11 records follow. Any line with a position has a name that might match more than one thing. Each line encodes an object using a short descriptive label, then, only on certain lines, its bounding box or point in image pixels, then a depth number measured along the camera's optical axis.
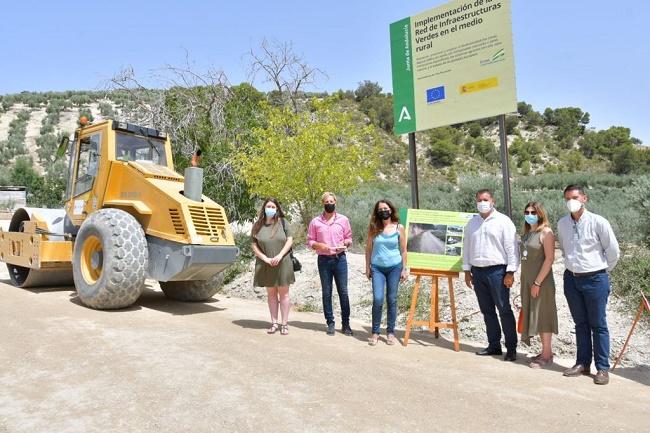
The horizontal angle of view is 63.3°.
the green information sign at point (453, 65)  7.25
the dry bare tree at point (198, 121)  14.35
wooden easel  6.26
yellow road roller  7.16
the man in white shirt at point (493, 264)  5.66
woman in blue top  6.21
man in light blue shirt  5.01
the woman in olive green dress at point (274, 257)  6.41
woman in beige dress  5.44
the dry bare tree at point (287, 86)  16.36
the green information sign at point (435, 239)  6.40
